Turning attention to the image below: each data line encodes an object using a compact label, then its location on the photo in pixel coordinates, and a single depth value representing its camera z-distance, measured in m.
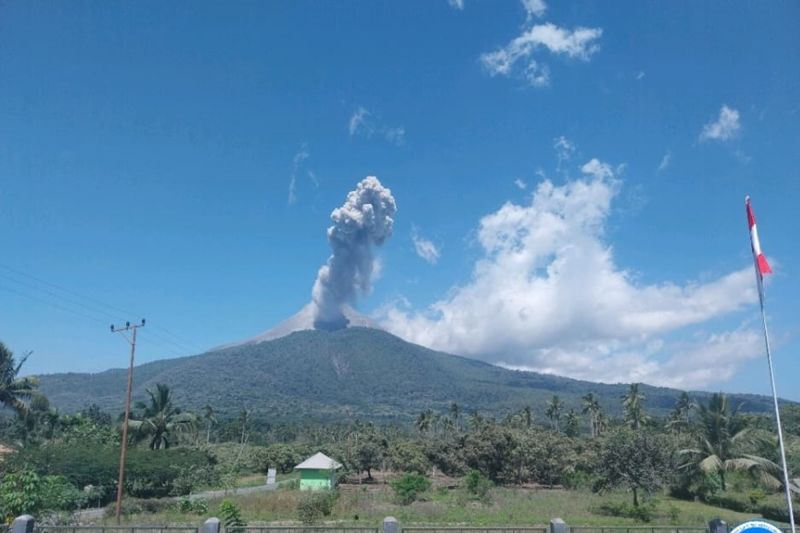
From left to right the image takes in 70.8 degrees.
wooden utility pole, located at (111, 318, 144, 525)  22.41
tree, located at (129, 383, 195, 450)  42.19
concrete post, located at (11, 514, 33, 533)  11.56
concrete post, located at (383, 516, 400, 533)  11.43
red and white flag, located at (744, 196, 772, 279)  9.73
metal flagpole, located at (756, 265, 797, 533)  8.71
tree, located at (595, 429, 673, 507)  27.94
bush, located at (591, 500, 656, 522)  26.05
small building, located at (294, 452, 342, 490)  40.12
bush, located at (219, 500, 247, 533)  20.50
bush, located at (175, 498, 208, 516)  27.21
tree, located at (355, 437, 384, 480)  51.09
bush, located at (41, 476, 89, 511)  18.42
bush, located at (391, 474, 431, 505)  30.92
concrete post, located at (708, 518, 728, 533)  11.36
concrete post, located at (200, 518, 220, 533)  11.29
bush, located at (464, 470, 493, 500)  34.30
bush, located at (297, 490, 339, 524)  23.73
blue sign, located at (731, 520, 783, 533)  6.83
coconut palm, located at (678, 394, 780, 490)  32.91
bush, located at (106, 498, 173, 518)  27.91
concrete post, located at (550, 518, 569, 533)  11.85
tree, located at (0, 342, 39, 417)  27.11
